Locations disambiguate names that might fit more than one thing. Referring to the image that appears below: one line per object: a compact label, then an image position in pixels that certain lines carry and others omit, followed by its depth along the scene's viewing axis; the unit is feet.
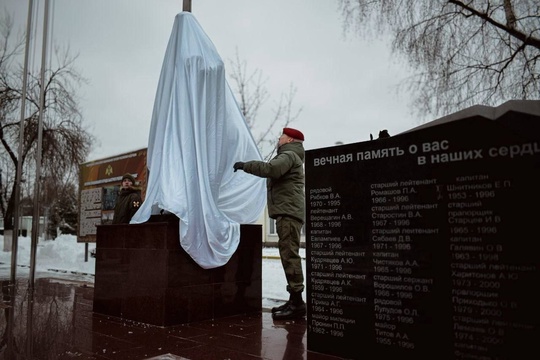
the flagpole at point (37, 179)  26.81
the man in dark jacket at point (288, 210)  16.52
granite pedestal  15.67
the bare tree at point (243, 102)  59.73
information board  32.42
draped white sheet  16.48
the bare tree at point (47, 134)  49.62
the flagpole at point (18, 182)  28.45
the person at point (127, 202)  21.48
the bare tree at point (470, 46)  28.35
